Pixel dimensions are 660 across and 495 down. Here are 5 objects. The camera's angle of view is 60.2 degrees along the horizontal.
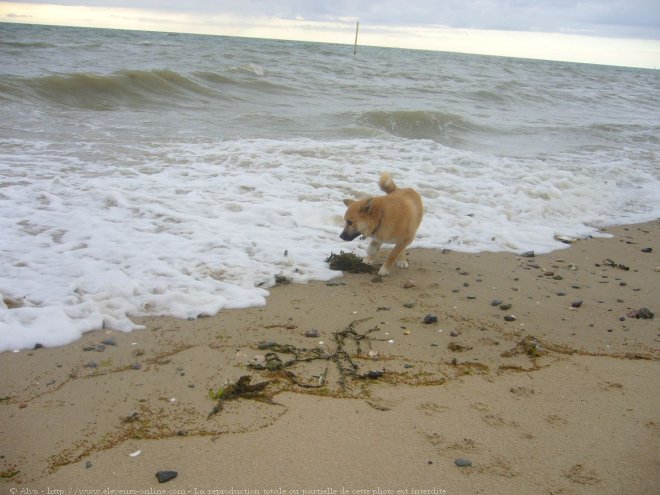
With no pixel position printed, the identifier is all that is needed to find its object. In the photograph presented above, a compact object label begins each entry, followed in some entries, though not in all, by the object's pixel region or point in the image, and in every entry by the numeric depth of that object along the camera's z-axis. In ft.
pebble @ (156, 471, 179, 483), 8.79
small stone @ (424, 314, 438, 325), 15.14
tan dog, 18.42
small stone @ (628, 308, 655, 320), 15.94
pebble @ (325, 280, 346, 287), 17.53
